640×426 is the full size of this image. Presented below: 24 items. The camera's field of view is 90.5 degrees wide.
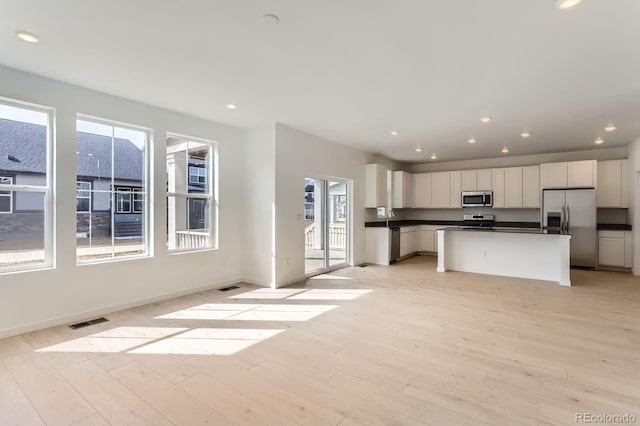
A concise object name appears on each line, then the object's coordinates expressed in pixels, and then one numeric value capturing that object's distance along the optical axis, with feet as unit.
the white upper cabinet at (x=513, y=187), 24.75
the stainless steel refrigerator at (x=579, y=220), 21.25
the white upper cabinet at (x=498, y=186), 25.49
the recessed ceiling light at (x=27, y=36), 8.11
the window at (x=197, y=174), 16.05
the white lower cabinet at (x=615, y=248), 20.57
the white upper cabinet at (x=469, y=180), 26.66
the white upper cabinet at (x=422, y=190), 28.96
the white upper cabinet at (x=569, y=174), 21.50
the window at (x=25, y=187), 10.52
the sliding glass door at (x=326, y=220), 20.74
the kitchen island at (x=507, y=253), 18.10
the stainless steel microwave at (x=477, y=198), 25.81
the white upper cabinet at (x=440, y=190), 27.96
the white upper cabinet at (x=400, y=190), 27.45
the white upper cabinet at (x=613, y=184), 21.17
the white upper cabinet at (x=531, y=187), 23.95
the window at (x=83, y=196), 12.04
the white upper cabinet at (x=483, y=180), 26.05
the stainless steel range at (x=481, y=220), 26.73
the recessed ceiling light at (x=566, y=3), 6.67
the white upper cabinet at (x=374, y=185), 23.65
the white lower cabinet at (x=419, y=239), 26.85
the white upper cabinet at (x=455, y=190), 27.40
